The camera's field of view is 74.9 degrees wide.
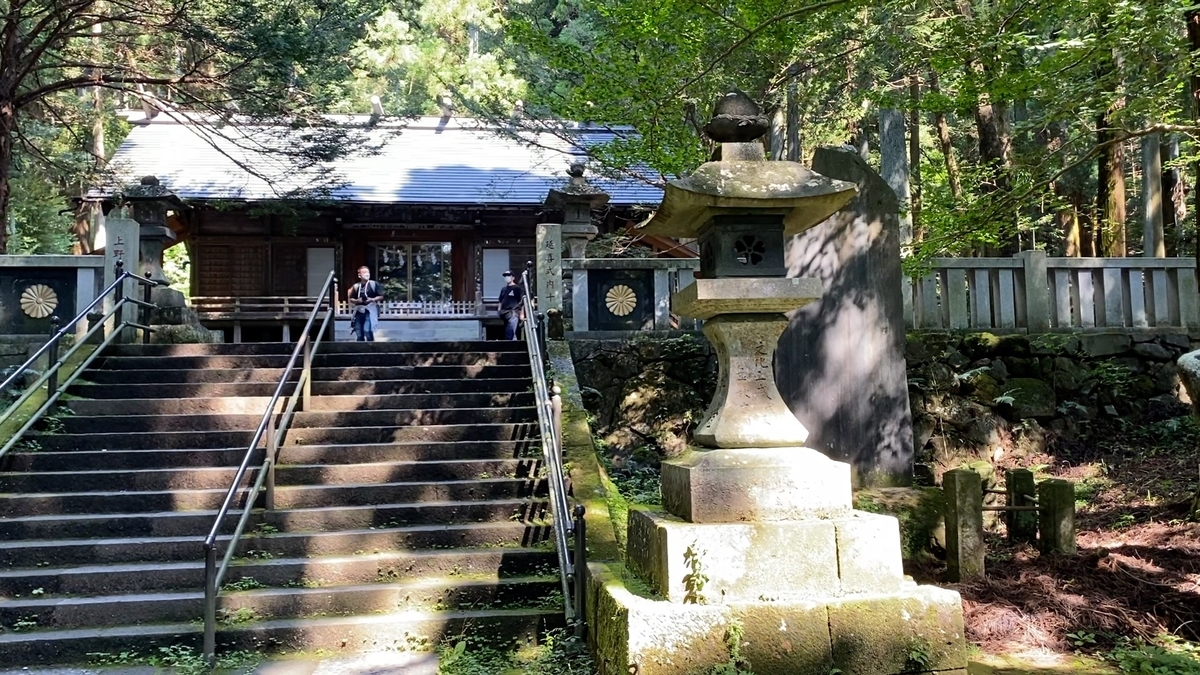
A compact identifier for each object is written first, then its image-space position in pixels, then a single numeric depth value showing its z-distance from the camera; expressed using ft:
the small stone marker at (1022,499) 20.38
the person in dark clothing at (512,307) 36.86
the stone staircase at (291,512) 16.53
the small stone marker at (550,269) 30.37
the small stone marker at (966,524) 18.58
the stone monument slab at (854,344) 22.29
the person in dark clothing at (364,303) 38.42
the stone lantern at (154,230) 31.55
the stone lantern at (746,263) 13.34
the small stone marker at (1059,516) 19.17
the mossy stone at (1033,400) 28.81
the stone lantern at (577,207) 32.48
